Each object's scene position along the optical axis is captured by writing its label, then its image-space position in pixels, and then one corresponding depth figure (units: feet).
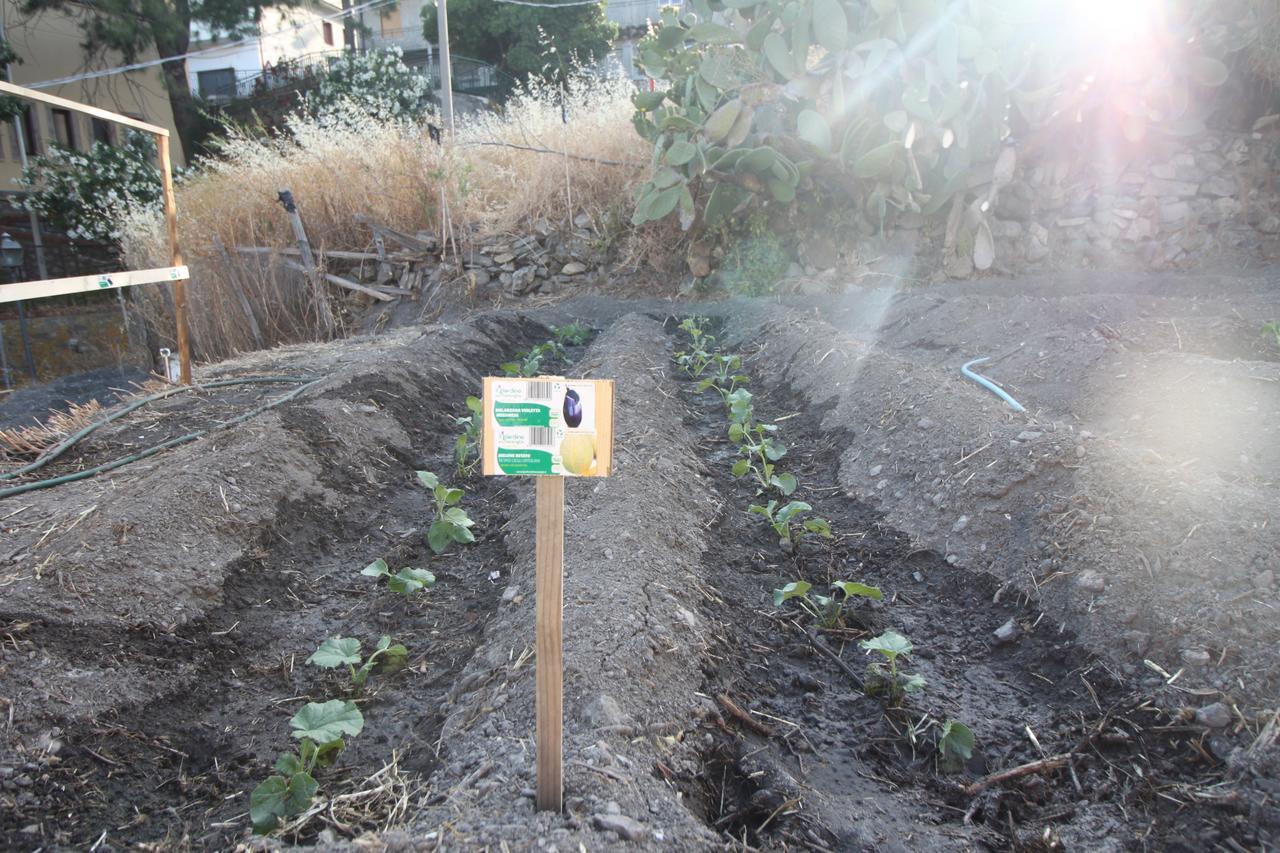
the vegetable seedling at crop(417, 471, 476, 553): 10.98
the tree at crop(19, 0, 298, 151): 45.55
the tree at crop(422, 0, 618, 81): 76.64
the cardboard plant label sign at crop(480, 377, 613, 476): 5.07
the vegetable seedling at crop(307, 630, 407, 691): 7.41
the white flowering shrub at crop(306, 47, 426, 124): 53.98
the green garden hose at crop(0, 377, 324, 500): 11.74
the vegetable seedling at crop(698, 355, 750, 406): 17.16
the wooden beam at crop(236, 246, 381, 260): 30.58
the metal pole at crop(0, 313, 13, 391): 34.32
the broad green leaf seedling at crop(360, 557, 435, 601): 9.43
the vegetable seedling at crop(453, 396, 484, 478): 13.79
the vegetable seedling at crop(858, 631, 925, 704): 7.40
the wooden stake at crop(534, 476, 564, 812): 5.32
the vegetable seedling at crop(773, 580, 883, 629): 8.49
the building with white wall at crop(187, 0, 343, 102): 64.28
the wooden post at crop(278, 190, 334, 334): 29.99
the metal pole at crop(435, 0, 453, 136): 37.76
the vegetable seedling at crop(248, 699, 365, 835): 5.96
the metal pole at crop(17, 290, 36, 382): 35.70
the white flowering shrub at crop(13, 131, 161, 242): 41.34
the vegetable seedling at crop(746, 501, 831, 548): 10.15
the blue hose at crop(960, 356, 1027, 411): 13.33
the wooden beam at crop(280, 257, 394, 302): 31.63
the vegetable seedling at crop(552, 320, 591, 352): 24.29
